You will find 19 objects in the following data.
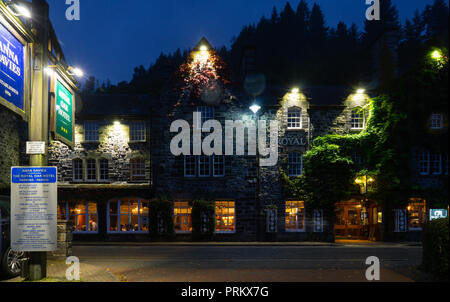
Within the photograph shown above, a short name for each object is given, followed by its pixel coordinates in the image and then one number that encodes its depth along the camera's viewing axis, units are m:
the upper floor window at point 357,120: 24.05
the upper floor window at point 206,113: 23.58
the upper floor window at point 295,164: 23.56
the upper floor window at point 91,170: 23.92
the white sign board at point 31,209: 7.30
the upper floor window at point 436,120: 22.17
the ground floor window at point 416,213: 23.45
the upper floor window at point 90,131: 24.09
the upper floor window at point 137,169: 23.80
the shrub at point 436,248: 8.57
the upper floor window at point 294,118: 23.78
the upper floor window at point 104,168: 23.98
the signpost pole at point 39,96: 7.55
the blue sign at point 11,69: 6.01
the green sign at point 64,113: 7.72
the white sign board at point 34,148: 7.43
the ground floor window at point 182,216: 23.28
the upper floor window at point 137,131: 24.09
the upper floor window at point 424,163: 23.42
